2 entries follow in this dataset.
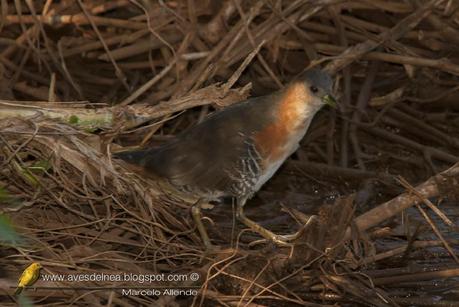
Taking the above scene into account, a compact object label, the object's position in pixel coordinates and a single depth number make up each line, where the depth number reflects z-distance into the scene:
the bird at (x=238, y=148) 8.59
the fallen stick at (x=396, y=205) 8.19
